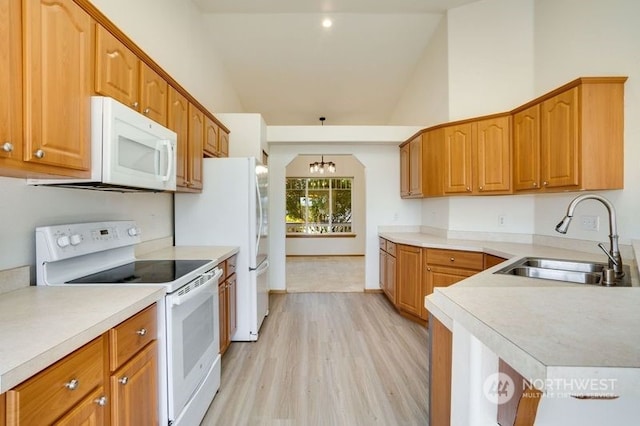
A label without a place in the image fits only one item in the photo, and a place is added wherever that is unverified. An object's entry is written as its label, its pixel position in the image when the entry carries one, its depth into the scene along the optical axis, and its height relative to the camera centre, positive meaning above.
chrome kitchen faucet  1.53 -0.09
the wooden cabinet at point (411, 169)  3.65 +0.58
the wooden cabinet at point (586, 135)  2.09 +0.57
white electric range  1.43 -0.39
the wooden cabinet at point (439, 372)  1.21 -0.68
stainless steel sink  1.81 -0.37
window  8.30 +0.18
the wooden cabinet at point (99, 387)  0.75 -0.54
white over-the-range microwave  1.35 +0.31
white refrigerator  2.72 -0.01
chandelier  7.04 +1.11
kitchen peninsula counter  0.54 -0.27
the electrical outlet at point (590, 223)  2.28 -0.08
